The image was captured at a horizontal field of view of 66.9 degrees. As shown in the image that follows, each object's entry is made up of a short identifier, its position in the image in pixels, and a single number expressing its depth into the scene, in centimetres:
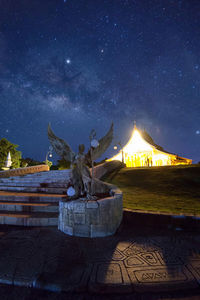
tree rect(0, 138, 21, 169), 3156
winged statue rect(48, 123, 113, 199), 450
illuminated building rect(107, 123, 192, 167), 2495
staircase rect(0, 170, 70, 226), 457
